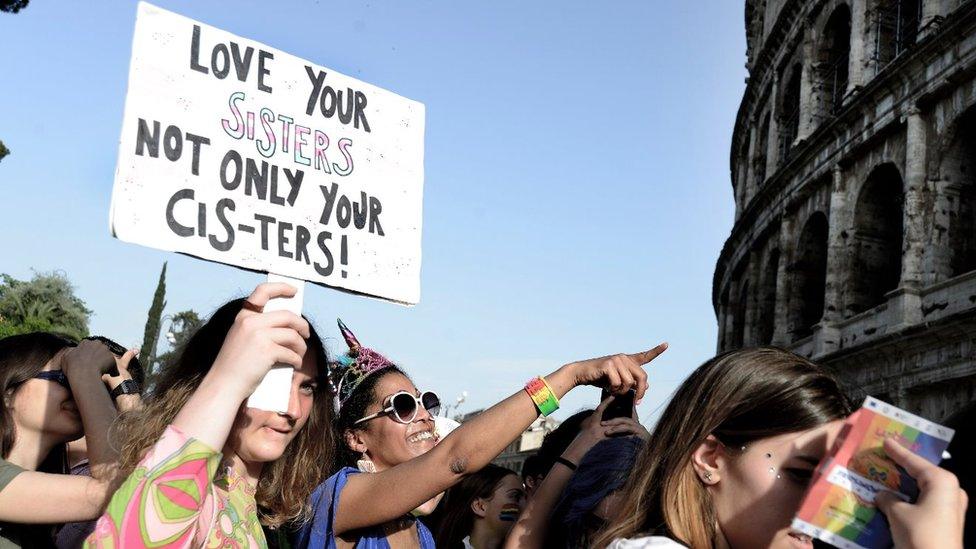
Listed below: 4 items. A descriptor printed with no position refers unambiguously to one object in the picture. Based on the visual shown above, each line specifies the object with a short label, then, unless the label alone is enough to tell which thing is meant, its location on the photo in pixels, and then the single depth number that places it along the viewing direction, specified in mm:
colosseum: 14375
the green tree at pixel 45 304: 42906
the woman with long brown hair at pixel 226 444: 2090
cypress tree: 42394
